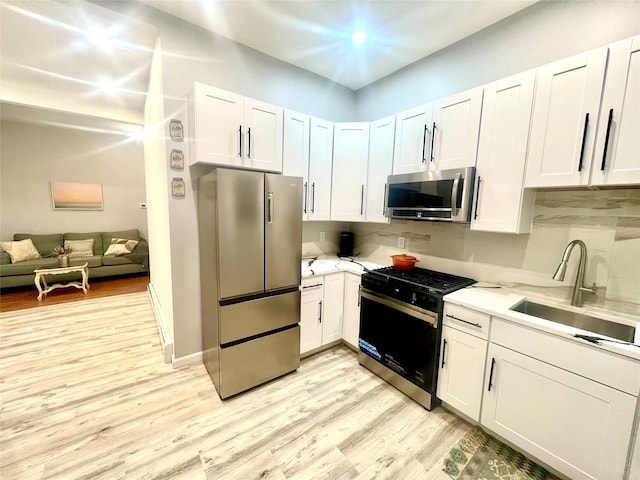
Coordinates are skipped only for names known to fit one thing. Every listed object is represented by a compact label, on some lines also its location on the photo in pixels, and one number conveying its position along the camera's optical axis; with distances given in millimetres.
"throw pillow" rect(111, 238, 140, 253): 5543
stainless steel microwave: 1981
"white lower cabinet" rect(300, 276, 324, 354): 2484
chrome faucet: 1609
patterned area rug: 1498
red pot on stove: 2492
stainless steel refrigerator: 1935
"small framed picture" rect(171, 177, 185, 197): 2260
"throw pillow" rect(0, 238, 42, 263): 4496
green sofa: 4344
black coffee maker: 3340
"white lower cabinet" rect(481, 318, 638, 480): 1240
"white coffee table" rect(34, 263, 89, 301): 4151
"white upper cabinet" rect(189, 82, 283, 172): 2043
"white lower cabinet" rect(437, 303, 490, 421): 1716
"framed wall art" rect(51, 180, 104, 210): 5238
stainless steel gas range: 1923
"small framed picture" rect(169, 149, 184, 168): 2236
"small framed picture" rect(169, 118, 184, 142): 2227
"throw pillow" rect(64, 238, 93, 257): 5156
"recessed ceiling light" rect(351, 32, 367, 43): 2301
